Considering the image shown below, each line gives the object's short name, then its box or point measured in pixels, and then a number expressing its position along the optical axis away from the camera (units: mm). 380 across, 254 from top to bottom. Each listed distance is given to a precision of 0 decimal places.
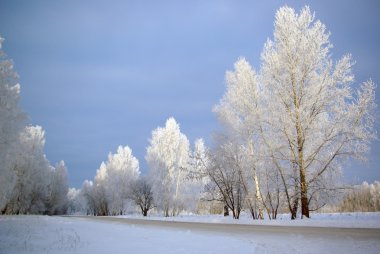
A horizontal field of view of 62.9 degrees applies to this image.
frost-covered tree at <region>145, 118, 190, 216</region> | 43938
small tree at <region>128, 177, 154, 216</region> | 55281
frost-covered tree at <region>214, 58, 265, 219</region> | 20041
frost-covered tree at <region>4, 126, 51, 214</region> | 48509
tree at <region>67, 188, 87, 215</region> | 138000
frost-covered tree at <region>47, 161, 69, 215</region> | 77856
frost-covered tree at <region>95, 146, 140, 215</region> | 67625
